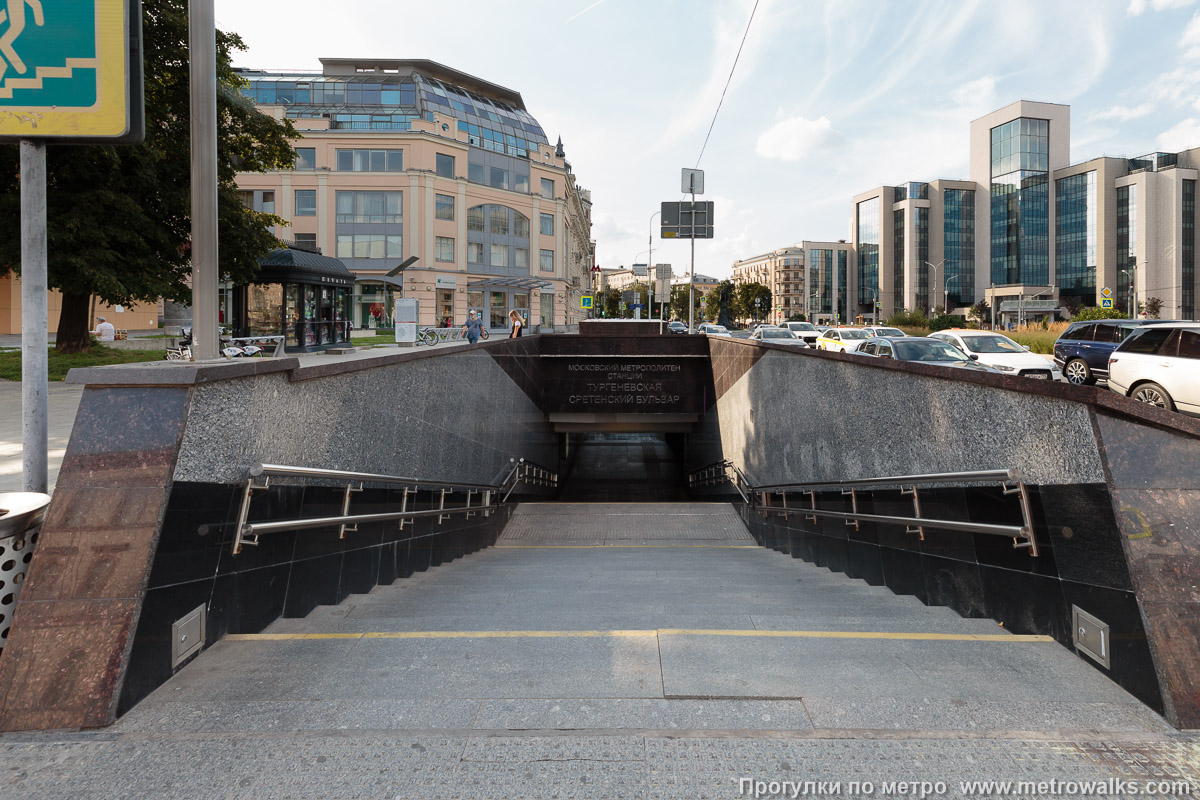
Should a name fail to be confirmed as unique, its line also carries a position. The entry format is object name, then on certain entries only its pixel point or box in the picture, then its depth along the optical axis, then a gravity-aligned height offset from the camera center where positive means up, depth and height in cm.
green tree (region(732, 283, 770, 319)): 12131 +1458
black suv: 1741 +103
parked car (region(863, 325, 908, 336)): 3420 +278
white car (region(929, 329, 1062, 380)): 1644 +92
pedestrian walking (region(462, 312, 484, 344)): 2473 +211
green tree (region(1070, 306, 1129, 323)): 4052 +437
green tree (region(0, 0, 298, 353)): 1620 +424
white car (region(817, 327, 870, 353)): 2728 +217
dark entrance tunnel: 2805 -320
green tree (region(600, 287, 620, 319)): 13788 +1632
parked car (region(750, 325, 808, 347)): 3291 +248
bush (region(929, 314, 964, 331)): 4819 +448
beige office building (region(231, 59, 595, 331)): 5181 +1408
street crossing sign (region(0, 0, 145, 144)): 339 +143
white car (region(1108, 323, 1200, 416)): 1077 +37
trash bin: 314 -62
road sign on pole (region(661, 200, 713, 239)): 2423 +539
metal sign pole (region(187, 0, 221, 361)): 429 +118
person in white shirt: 2395 +193
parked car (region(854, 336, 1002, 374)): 1524 +85
